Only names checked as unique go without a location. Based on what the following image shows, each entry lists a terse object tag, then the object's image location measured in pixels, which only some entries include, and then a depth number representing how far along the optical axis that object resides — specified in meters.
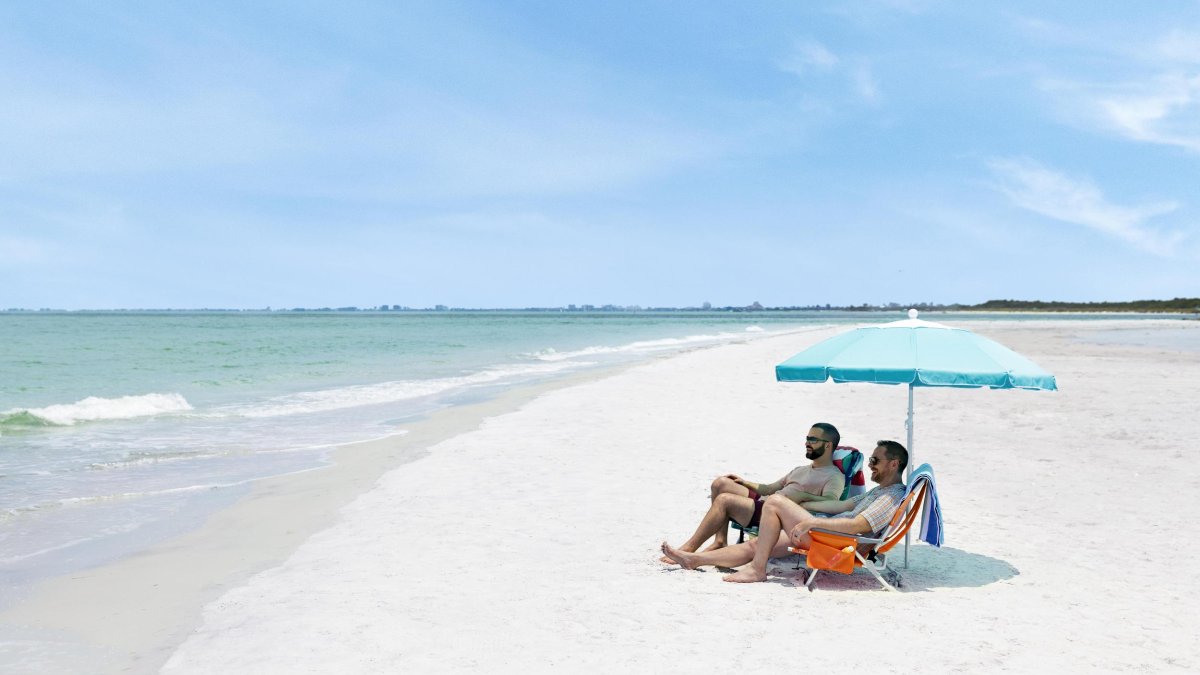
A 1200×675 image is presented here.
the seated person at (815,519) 5.58
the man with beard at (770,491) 5.96
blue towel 5.52
